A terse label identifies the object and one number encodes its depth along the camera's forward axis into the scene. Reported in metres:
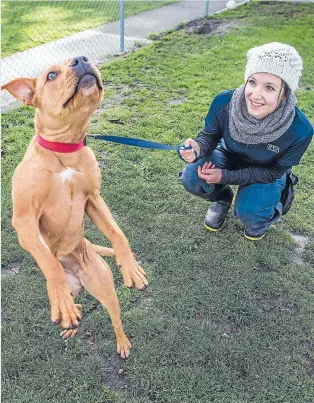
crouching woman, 3.07
